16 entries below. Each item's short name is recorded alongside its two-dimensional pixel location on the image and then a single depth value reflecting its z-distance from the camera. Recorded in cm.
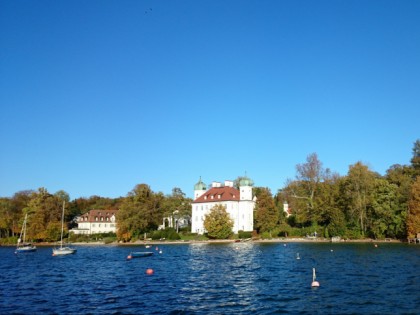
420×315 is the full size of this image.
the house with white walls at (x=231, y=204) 11081
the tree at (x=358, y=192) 8700
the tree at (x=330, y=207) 9006
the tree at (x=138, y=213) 10306
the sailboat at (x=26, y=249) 8309
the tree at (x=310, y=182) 9725
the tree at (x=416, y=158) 9444
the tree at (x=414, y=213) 7494
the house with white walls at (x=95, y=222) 13588
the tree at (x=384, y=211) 8131
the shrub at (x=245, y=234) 10197
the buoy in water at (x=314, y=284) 3150
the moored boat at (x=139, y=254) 6456
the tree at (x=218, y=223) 9900
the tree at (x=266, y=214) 10331
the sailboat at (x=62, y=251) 7231
